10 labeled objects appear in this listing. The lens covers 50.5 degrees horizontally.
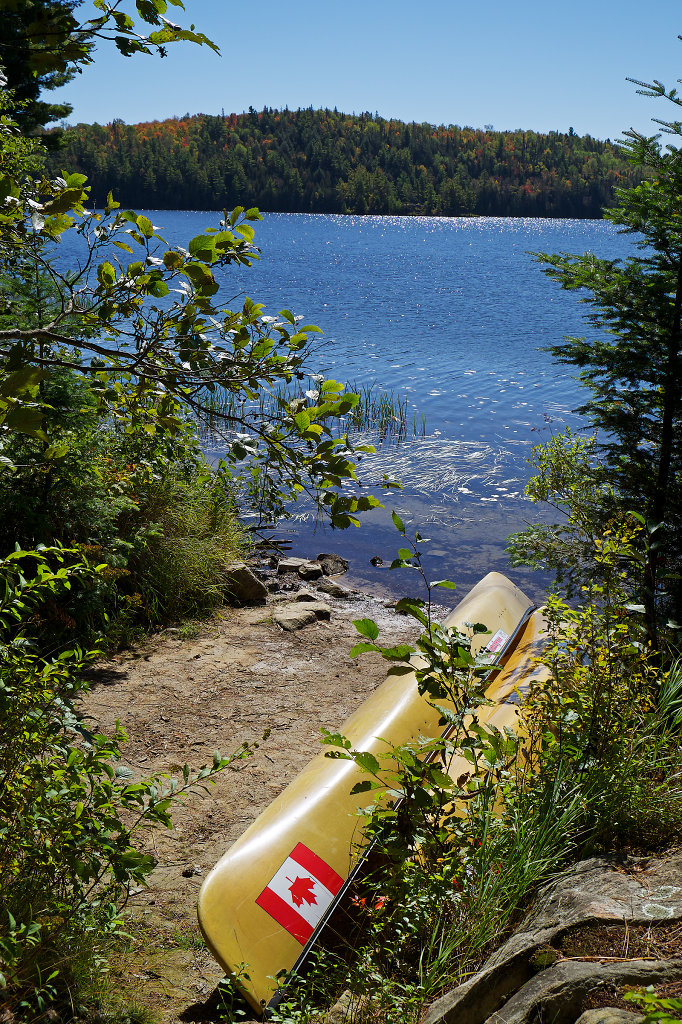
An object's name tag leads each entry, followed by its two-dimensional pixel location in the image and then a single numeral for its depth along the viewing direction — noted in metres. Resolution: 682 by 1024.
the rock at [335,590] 10.55
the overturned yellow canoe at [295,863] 3.52
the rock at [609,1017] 1.76
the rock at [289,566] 11.21
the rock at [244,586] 8.98
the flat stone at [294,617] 8.51
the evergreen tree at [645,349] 5.59
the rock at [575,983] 1.92
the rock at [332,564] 11.63
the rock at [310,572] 11.01
